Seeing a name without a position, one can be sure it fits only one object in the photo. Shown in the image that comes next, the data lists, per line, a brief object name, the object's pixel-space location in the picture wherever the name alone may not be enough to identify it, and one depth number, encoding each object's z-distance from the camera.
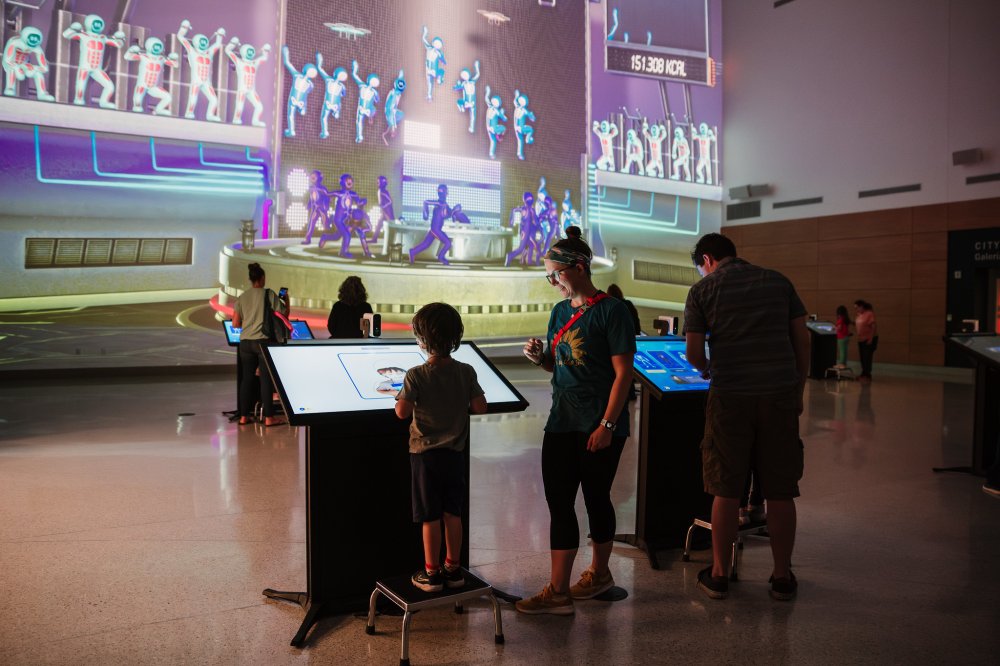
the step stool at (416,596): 2.48
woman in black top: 6.46
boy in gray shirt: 2.61
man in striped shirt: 2.95
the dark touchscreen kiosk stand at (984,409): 5.19
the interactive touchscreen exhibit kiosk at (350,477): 2.79
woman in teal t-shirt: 2.77
